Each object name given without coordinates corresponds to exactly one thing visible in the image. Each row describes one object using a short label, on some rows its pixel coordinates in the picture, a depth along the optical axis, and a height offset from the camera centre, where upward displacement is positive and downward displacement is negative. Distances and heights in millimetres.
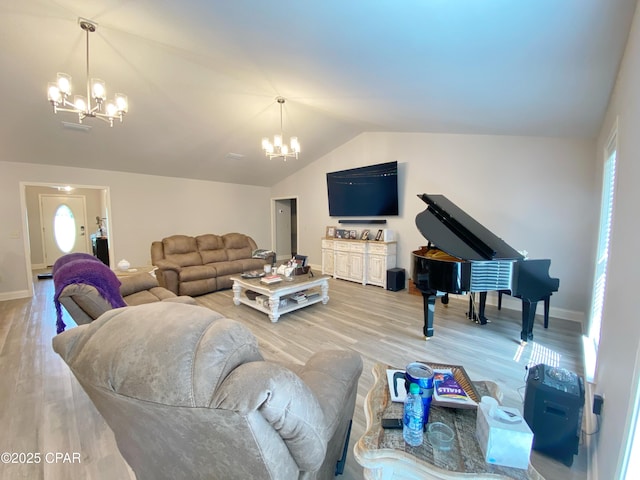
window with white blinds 2451 -375
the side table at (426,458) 900 -840
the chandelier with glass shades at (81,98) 2355 +1148
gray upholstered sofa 697 -467
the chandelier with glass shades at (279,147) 4121 +1139
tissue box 909 -761
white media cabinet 5336 -849
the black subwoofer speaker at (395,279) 5074 -1144
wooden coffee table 3590 -1033
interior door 8438 -316
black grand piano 2707 -513
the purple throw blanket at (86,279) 2100 -483
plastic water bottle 991 -736
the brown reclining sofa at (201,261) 4547 -802
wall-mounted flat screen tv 5414 +616
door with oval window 7531 -171
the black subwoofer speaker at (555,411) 1543 -1141
